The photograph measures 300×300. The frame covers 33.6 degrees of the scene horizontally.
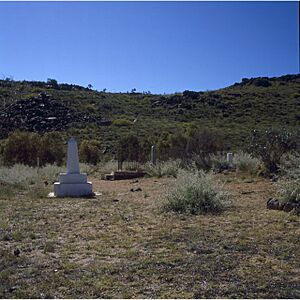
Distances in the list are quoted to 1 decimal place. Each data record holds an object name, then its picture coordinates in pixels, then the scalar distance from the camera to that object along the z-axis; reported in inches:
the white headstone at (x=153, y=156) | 975.2
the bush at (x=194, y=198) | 411.5
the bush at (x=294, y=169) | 398.0
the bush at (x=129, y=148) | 1117.1
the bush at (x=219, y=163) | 828.5
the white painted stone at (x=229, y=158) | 833.5
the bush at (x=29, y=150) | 1074.1
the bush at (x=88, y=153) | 1179.9
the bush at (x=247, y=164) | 755.4
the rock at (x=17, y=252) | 267.3
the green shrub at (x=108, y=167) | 969.5
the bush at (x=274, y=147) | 707.4
